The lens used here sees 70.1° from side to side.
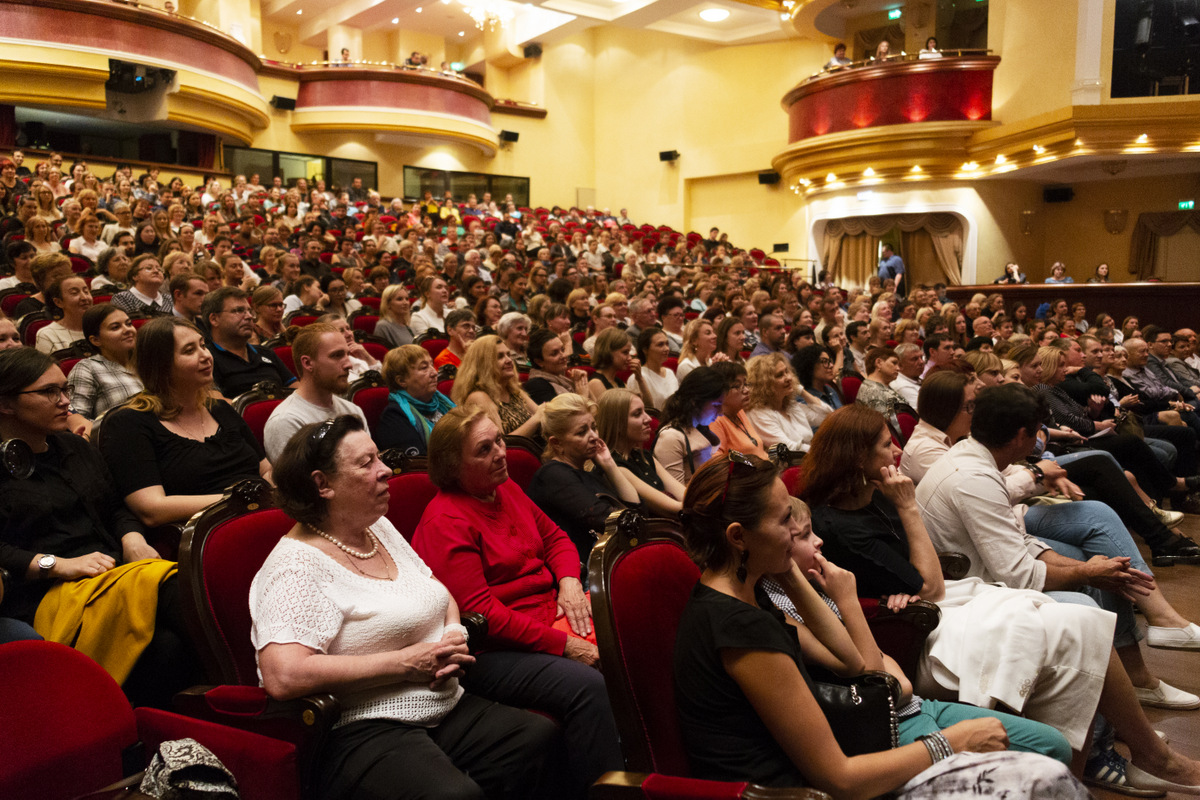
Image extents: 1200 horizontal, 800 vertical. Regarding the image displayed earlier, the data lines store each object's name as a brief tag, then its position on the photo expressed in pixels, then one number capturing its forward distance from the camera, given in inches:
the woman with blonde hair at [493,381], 107.8
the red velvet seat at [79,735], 42.6
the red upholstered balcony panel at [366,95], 511.8
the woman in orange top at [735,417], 110.2
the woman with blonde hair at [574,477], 79.4
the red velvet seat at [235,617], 46.7
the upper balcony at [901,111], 396.8
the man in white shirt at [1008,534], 74.7
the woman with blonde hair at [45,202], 212.8
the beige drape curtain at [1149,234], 410.0
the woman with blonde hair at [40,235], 177.5
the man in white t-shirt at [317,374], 86.8
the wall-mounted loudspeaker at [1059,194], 433.1
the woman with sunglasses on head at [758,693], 42.0
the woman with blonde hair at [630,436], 92.9
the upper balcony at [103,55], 375.9
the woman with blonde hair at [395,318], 160.6
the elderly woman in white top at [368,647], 47.3
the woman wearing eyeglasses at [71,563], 57.4
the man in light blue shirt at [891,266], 400.5
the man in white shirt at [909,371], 148.9
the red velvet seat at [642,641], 46.2
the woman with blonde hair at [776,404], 124.0
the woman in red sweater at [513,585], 56.5
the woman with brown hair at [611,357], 127.7
